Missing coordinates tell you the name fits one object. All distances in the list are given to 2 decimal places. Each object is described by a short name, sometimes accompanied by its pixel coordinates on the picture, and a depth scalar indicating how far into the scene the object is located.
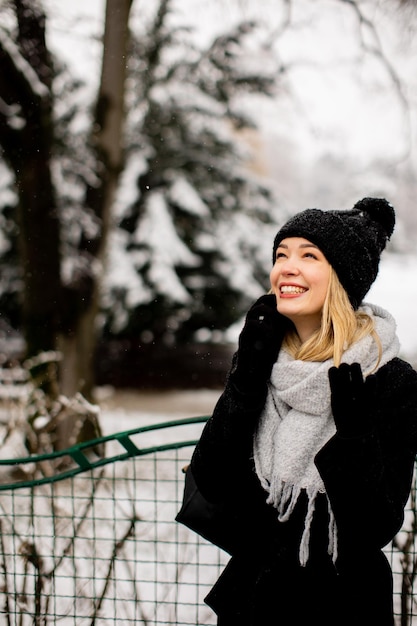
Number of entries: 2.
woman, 1.43
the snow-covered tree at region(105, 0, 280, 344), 8.71
